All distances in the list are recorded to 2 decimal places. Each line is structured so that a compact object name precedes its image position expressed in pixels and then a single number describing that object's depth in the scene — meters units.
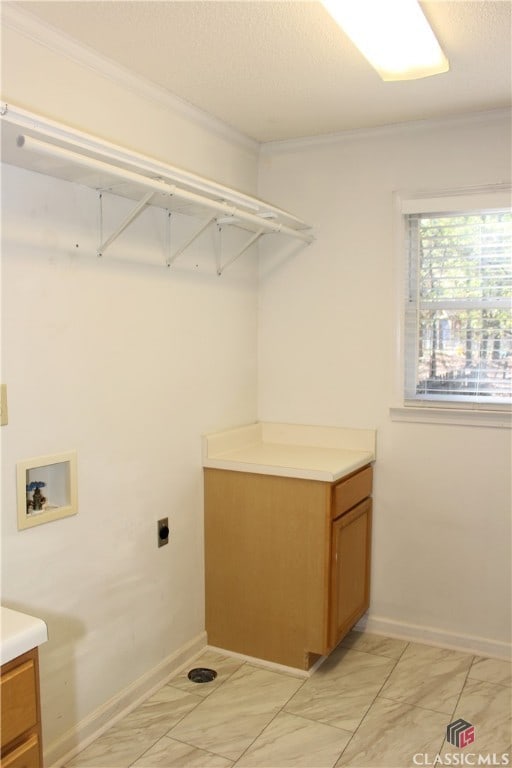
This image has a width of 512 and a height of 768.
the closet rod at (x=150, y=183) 1.62
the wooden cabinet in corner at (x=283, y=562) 2.59
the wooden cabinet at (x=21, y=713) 1.35
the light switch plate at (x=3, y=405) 1.86
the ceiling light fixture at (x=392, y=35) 1.73
